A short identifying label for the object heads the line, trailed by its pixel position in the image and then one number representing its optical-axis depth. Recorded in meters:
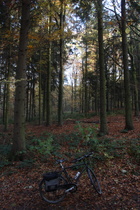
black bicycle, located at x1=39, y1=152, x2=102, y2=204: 3.32
